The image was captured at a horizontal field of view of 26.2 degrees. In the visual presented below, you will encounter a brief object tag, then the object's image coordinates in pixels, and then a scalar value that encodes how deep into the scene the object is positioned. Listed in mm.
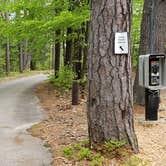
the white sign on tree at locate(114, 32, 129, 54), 5770
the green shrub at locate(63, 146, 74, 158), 5990
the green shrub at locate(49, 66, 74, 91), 16594
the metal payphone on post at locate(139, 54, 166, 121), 7805
